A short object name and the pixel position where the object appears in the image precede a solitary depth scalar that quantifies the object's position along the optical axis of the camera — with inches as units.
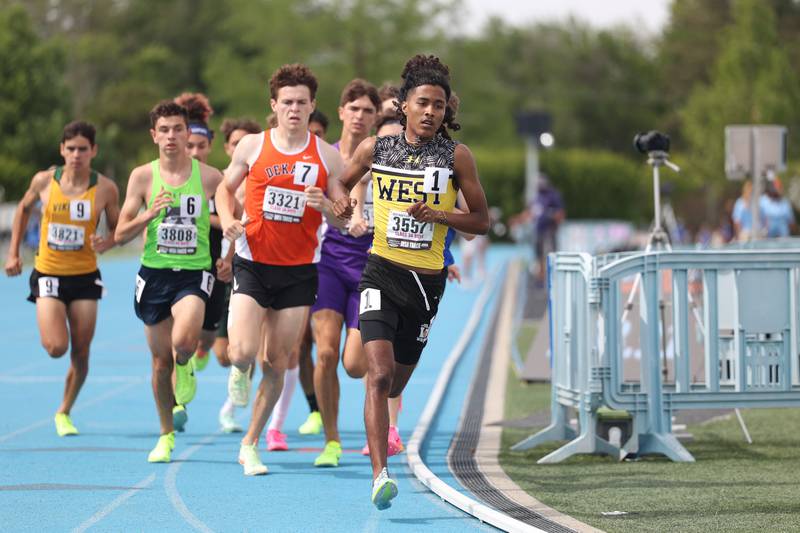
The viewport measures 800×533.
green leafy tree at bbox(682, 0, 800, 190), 2034.9
